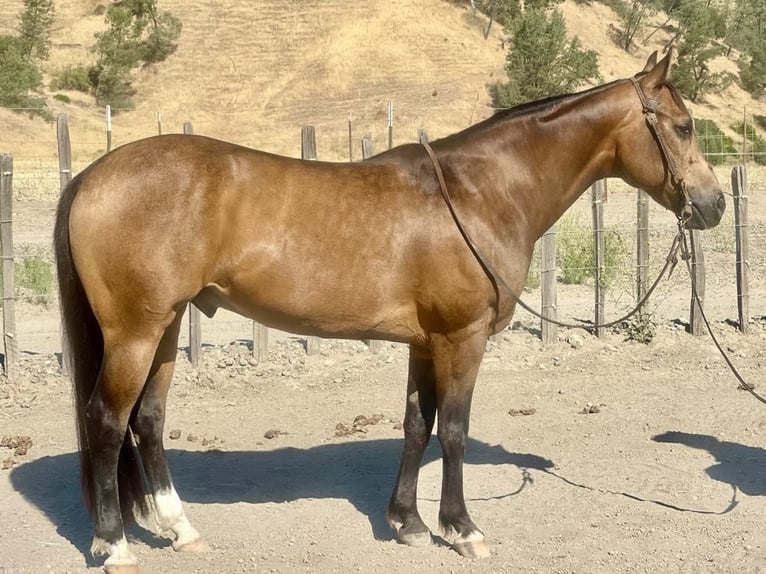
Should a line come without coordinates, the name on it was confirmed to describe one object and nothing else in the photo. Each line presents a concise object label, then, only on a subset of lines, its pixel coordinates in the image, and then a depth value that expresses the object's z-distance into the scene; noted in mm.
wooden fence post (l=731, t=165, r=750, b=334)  8953
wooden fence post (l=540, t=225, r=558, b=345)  8805
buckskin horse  4234
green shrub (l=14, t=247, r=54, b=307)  10469
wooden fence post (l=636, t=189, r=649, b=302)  9109
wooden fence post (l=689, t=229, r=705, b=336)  8797
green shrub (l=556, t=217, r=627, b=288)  10836
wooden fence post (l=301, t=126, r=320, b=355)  8259
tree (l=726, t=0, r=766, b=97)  39719
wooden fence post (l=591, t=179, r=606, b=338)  8953
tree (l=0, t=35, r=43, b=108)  30812
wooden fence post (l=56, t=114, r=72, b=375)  7855
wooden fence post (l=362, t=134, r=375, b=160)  8719
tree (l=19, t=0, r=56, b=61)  41031
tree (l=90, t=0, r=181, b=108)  38562
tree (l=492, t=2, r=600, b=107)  32000
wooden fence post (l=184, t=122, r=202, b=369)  7874
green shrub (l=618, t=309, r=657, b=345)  8664
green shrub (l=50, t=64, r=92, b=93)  39000
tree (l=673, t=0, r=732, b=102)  37250
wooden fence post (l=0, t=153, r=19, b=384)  7559
